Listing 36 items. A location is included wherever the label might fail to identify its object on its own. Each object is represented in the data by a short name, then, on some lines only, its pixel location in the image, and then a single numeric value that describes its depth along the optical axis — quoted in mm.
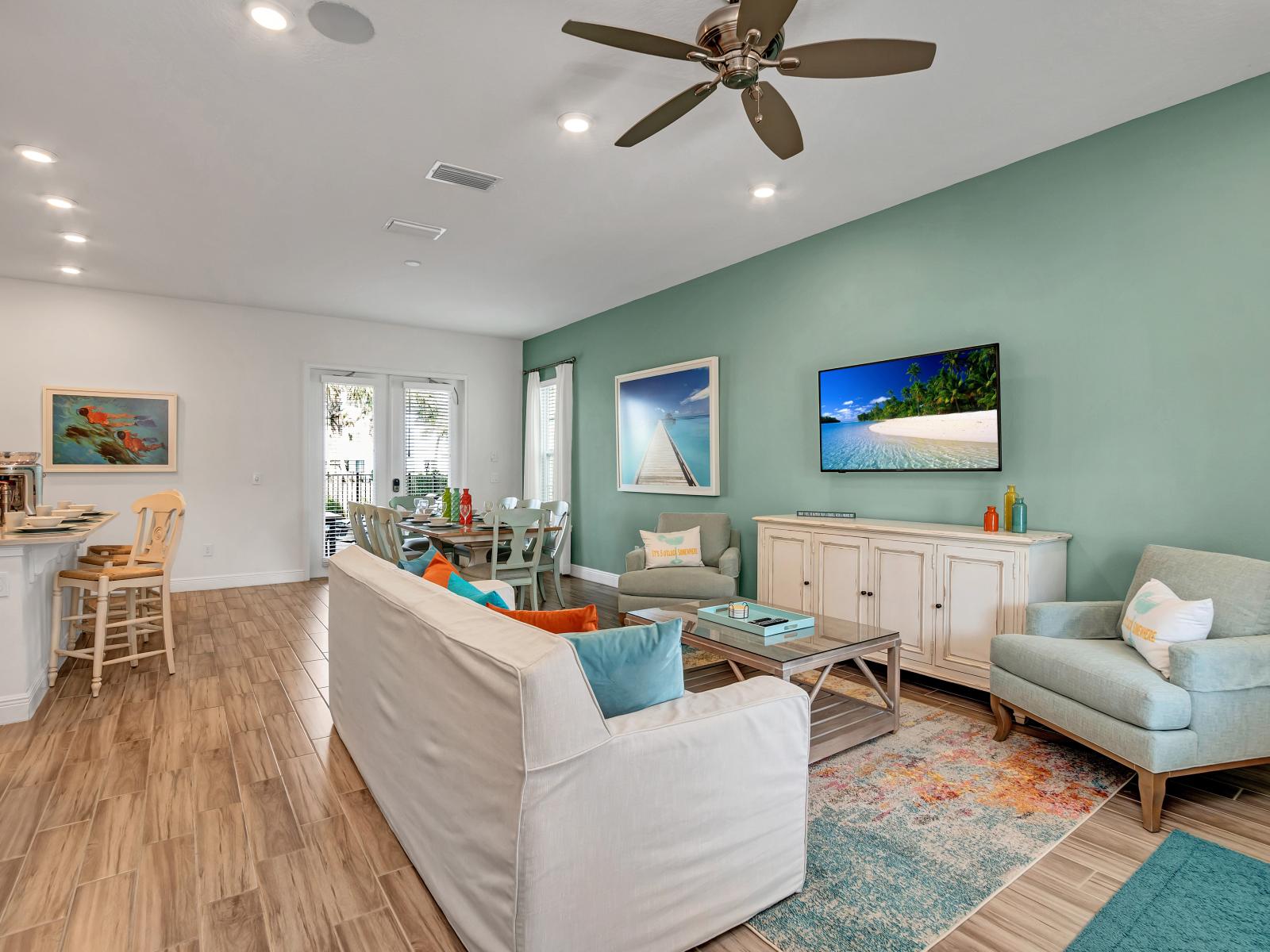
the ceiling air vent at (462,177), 3523
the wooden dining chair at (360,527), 5199
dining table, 4781
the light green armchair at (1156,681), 2246
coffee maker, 3670
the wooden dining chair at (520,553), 4781
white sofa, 1395
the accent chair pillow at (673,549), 4949
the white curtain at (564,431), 7215
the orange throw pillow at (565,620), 1977
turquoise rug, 1696
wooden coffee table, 2639
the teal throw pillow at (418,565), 2758
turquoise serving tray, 2914
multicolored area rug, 1775
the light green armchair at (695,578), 4512
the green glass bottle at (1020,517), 3307
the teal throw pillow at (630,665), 1658
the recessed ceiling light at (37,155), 3289
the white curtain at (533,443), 7770
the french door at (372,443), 6996
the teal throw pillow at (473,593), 2248
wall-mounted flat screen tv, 3596
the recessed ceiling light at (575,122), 3014
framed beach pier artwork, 5453
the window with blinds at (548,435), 7605
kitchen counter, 3061
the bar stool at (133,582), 3594
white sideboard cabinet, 3193
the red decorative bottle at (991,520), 3410
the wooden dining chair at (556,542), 5219
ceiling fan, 1917
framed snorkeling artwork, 5723
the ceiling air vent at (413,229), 4309
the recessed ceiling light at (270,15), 2264
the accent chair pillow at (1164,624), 2457
